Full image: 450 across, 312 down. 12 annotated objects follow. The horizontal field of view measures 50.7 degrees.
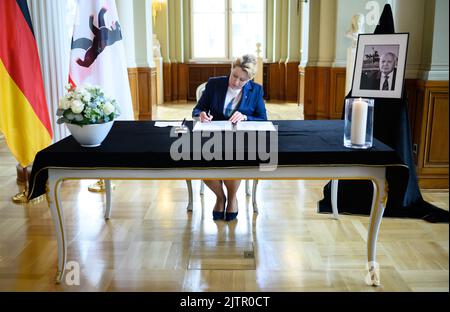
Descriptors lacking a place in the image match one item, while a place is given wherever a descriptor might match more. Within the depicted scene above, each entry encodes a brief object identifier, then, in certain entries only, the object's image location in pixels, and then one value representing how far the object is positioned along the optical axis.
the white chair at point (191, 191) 3.85
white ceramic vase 2.47
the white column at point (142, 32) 7.03
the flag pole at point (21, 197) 4.16
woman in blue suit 3.50
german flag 3.94
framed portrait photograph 3.58
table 2.40
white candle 2.50
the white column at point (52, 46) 4.37
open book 2.87
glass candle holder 2.50
